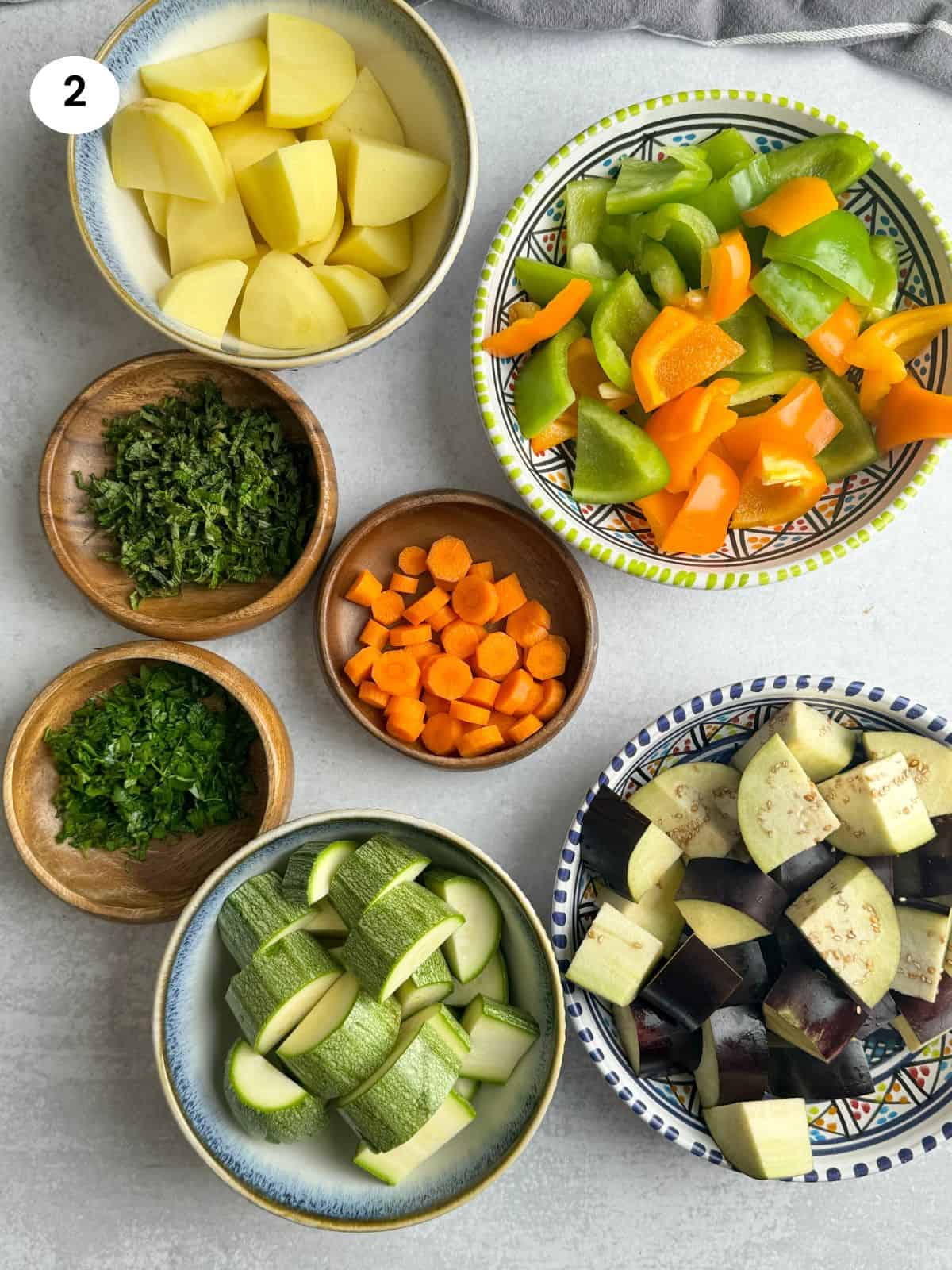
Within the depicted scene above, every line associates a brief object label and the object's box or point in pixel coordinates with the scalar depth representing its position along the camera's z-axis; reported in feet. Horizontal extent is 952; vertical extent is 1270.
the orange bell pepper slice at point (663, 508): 1.54
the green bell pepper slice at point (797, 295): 1.47
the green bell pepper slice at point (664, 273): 1.50
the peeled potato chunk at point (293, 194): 1.40
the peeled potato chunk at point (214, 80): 1.44
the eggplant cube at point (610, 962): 1.50
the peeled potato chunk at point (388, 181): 1.46
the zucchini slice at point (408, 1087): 1.38
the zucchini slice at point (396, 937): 1.37
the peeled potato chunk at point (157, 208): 1.50
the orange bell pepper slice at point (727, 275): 1.45
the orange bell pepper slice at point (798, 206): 1.44
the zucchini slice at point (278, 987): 1.41
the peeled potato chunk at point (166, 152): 1.40
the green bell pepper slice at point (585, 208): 1.54
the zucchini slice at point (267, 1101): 1.43
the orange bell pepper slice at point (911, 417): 1.47
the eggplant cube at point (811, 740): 1.52
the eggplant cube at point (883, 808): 1.48
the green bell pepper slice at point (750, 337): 1.54
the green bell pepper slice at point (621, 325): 1.49
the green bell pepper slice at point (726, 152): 1.52
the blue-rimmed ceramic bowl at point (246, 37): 1.43
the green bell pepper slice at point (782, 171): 1.49
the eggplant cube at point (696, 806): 1.56
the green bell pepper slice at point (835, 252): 1.44
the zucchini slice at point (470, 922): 1.49
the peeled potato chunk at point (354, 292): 1.49
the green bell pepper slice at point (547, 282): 1.50
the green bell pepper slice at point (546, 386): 1.49
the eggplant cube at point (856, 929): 1.47
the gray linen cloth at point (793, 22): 1.66
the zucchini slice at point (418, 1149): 1.44
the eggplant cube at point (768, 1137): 1.47
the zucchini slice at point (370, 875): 1.42
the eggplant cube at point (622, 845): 1.49
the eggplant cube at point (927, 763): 1.54
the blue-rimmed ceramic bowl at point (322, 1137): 1.43
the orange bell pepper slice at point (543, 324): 1.48
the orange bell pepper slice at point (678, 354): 1.46
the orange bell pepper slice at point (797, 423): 1.49
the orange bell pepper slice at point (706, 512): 1.50
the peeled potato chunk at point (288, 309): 1.48
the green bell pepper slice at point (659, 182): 1.46
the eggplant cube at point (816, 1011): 1.46
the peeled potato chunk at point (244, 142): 1.49
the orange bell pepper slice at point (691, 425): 1.47
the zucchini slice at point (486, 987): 1.54
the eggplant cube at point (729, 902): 1.48
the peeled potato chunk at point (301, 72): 1.46
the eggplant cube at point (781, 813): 1.48
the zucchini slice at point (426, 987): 1.45
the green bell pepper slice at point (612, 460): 1.49
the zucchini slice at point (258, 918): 1.43
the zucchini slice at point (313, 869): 1.45
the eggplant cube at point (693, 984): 1.44
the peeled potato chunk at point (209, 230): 1.48
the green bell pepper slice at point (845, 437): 1.56
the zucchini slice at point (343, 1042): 1.40
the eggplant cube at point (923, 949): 1.50
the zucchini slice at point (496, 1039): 1.46
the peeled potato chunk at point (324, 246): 1.51
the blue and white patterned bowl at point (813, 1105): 1.53
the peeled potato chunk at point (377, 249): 1.50
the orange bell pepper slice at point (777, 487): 1.48
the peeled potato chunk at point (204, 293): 1.47
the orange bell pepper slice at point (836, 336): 1.51
